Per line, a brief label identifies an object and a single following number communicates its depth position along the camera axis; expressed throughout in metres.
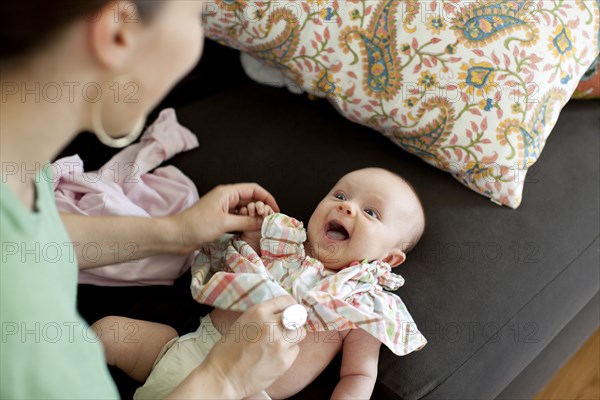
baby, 1.08
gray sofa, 1.17
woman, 0.59
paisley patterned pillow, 1.35
